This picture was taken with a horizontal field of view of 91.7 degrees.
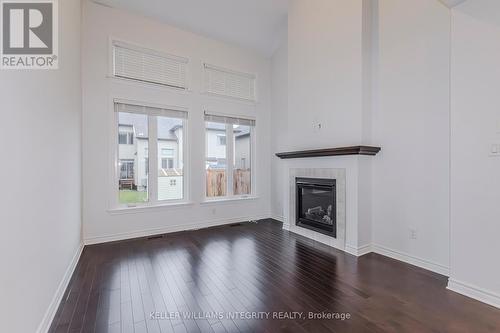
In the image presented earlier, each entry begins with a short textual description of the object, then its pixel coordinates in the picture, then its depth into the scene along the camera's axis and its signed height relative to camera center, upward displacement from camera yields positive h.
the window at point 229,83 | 5.03 +1.77
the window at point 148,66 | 4.13 +1.77
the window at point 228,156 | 5.15 +0.19
